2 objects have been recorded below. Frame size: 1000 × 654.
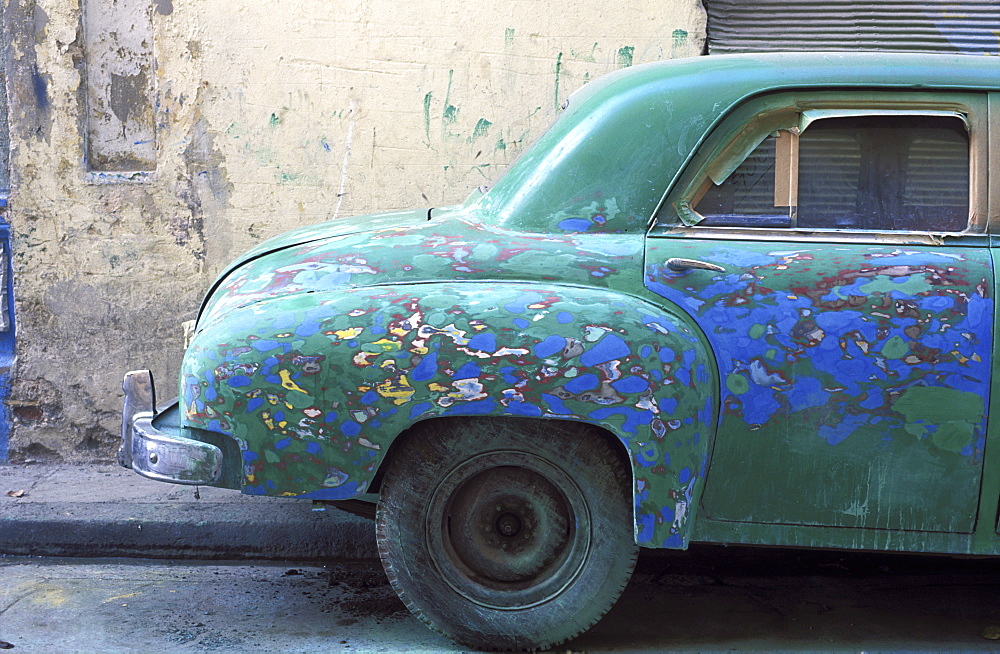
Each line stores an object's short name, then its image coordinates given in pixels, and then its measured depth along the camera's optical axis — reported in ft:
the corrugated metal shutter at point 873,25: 17.48
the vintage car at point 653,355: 9.27
